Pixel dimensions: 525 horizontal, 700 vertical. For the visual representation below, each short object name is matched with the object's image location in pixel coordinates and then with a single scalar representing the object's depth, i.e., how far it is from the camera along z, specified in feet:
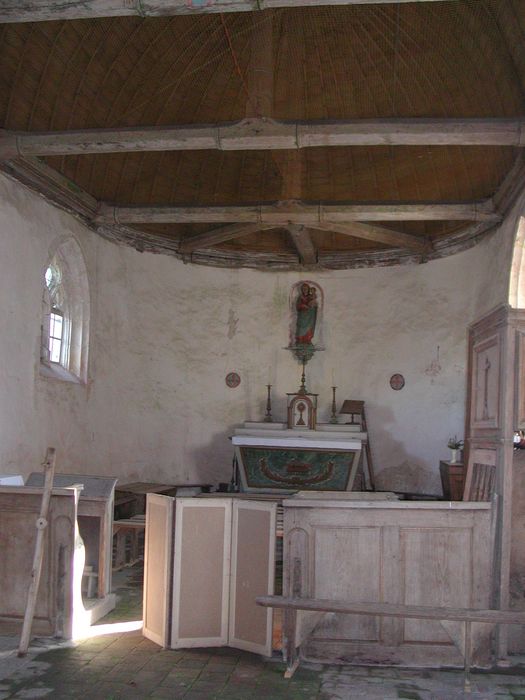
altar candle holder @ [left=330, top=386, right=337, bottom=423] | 40.37
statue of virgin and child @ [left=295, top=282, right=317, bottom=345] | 41.73
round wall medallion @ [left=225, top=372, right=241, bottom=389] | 42.19
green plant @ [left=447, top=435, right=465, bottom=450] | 35.63
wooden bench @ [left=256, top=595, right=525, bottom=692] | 16.35
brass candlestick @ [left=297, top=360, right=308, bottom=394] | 39.22
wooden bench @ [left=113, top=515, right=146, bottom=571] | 27.99
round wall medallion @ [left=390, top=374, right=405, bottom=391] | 40.27
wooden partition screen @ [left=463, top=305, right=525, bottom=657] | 19.21
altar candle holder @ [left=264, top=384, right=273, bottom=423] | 40.09
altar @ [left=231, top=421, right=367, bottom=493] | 35.94
